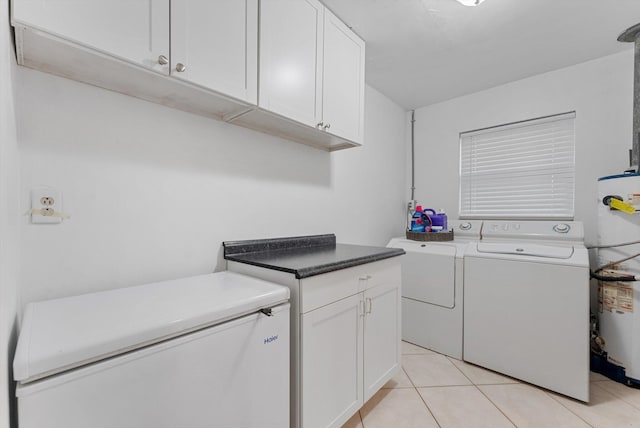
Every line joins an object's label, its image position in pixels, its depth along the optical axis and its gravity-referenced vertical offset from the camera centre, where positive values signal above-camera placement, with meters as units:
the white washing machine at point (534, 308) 1.68 -0.63
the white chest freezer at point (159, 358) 0.62 -0.41
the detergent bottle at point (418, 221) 2.63 -0.08
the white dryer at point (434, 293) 2.16 -0.67
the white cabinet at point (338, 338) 1.16 -0.63
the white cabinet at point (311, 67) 1.34 +0.82
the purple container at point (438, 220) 2.60 -0.07
